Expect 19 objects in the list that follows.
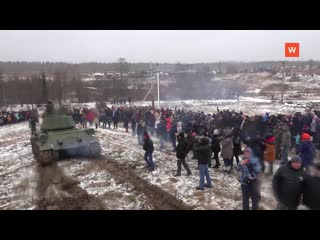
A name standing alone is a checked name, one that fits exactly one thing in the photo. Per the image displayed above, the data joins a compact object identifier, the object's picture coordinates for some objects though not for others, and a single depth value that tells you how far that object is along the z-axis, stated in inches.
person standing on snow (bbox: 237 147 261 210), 252.5
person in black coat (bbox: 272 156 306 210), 196.1
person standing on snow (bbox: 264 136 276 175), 383.9
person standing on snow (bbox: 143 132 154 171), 427.2
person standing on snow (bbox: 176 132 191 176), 393.4
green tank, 479.8
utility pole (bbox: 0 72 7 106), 1707.7
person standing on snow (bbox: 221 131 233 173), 400.8
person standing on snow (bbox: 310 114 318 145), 486.5
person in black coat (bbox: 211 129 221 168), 424.8
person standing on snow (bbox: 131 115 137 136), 711.7
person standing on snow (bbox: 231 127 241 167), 414.9
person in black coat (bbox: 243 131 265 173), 377.4
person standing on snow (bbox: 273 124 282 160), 434.5
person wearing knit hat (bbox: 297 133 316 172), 336.5
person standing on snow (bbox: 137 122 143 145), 617.3
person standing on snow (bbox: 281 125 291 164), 411.5
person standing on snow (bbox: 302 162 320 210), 187.2
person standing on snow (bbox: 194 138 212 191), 338.6
